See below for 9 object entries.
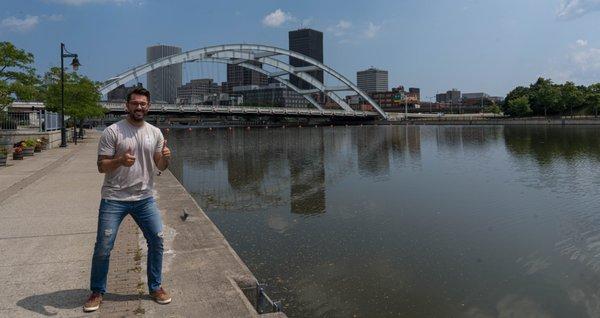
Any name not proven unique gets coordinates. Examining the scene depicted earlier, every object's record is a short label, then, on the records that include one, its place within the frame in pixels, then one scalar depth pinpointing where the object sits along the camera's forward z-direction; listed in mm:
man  4641
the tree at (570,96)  100000
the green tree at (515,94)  121425
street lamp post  29078
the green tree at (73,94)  39594
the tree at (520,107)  106562
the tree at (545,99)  102250
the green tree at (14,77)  21266
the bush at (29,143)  23205
